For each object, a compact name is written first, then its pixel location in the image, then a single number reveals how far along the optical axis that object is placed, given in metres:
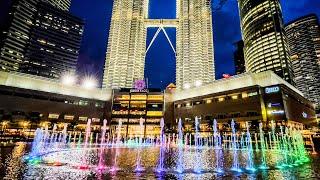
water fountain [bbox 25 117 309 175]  15.64
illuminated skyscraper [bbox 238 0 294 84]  153.62
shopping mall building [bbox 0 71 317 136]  80.69
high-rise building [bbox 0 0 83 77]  166.06
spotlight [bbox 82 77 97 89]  111.07
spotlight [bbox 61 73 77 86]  102.59
